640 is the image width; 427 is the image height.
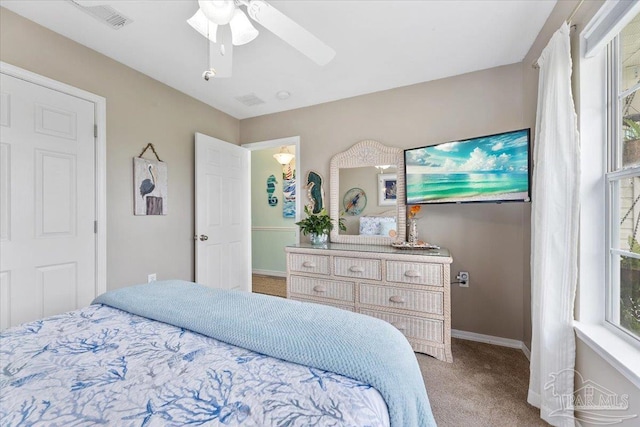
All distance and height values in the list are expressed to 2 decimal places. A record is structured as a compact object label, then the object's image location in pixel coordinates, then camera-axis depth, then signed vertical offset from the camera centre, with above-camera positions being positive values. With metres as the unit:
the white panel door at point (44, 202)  1.74 +0.09
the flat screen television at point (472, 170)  2.00 +0.36
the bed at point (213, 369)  0.67 -0.49
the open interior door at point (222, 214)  2.96 +0.00
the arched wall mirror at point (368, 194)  2.73 +0.21
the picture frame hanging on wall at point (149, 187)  2.45 +0.26
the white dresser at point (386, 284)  2.12 -0.62
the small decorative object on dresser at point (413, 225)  2.57 -0.11
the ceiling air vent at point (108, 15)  1.69 +1.29
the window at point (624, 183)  1.20 +0.14
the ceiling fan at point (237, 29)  1.25 +0.94
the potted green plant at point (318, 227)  2.89 -0.15
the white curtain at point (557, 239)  1.40 -0.14
